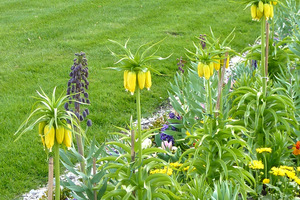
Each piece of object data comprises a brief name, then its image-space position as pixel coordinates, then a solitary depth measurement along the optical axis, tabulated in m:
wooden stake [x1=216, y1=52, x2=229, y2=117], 2.86
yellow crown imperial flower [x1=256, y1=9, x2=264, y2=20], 3.18
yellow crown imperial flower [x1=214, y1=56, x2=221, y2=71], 2.73
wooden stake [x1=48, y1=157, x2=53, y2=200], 1.83
